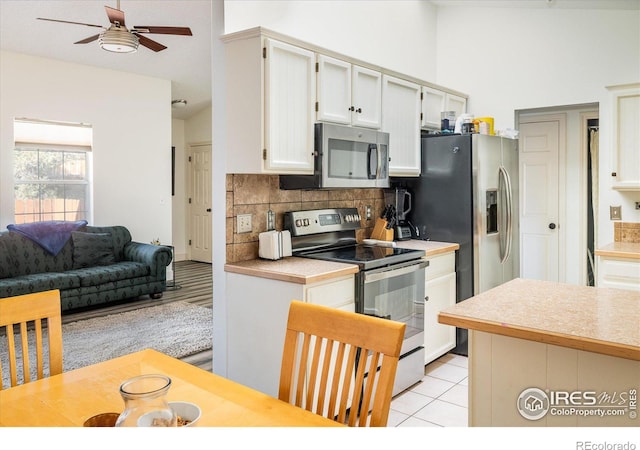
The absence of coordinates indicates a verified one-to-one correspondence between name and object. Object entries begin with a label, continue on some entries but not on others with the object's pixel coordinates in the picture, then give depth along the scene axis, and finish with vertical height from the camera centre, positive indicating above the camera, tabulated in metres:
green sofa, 4.77 -0.63
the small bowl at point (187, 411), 1.05 -0.44
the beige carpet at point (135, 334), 3.73 -1.08
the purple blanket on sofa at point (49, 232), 5.02 -0.25
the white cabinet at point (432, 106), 3.99 +0.83
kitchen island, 1.45 -0.50
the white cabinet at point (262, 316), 2.52 -0.59
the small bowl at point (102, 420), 1.06 -0.46
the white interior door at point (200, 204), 8.07 +0.05
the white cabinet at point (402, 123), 3.57 +0.63
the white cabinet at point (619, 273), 3.27 -0.46
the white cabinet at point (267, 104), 2.62 +0.57
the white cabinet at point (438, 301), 3.41 -0.69
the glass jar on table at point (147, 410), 0.86 -0.36
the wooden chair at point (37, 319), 1.48 -0.34
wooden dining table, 1.11 -0.48
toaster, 2.90 -0.23
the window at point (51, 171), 5.43 +0.43
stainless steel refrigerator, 3.64 +0.00
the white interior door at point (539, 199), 4.85 +0.05
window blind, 5.36 +0.84
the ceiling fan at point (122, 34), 3.42 +1.22
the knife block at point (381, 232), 3.71 -0.20
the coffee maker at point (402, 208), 3.92 -0.02
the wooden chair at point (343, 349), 1.18 -0.38
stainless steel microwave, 2.93 +0.29
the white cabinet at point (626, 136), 3.57 +0.50
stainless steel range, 2.84 -0.40
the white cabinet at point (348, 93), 2.97 +0.73
